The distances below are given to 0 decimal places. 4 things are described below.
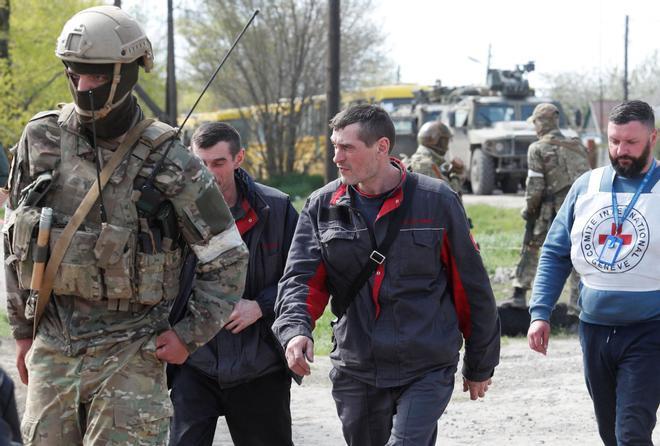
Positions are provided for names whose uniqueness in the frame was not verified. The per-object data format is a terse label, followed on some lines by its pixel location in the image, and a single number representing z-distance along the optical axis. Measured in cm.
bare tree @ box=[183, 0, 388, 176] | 3350
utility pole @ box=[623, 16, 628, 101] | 5021
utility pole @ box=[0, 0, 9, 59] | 3147
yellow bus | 3422
